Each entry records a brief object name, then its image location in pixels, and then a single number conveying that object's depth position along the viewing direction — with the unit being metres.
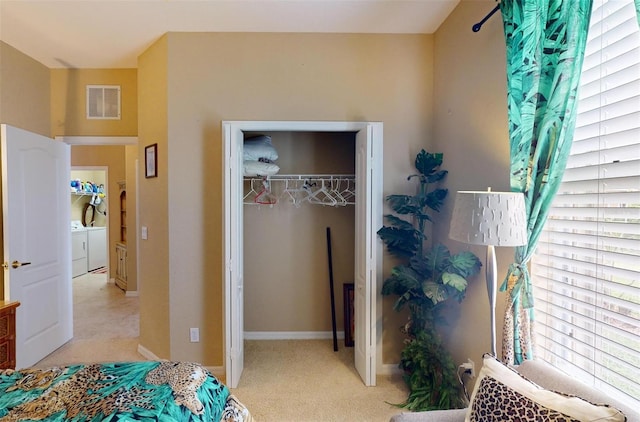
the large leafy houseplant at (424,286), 1.96
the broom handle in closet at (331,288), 3.05
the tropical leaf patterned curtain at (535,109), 1.26
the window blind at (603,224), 1.10
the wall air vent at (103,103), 3.17
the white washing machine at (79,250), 6.11
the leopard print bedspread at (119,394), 1.12
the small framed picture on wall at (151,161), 2.66
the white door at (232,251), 2.30
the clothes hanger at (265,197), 3.06
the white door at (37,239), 2.48
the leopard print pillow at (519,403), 0.88
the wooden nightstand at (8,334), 1.98
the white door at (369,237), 2.36
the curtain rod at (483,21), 1.71
